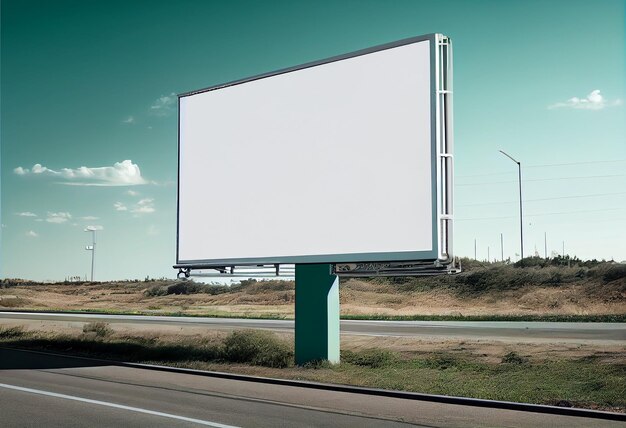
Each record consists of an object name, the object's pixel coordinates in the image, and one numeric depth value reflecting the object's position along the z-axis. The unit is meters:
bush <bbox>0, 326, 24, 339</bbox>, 31.52
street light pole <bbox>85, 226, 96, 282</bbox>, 78.81
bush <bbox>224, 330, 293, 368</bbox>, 19.77
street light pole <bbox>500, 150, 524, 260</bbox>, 46.58
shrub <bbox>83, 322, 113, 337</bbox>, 30.16
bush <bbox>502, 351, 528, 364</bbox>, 19.22
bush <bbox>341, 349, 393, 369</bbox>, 19.67
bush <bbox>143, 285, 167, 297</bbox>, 86.94
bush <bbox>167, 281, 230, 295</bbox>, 83.25
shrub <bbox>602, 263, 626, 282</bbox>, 53.19
